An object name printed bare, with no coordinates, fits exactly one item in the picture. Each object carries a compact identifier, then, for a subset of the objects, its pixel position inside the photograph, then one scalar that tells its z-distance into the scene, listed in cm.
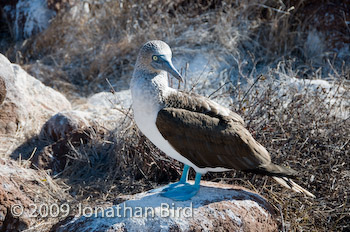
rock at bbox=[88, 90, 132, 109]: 1197
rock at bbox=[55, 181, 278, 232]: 613
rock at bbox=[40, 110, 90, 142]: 987
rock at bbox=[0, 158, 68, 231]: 729
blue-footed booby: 616
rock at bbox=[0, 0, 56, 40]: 1518
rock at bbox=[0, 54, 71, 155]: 985
